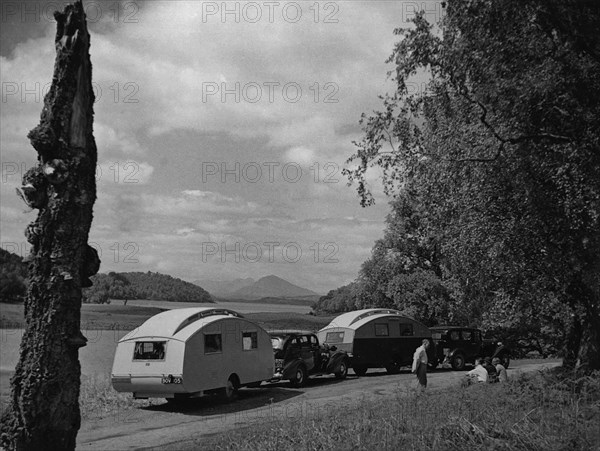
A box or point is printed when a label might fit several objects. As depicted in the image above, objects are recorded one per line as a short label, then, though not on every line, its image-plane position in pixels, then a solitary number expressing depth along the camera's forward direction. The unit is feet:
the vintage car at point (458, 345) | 98.22
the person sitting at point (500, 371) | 57.26
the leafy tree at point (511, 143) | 44.68
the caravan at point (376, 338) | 90.53
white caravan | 58.59
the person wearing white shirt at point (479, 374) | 59.72
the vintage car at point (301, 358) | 76.38
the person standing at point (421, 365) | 62.95
